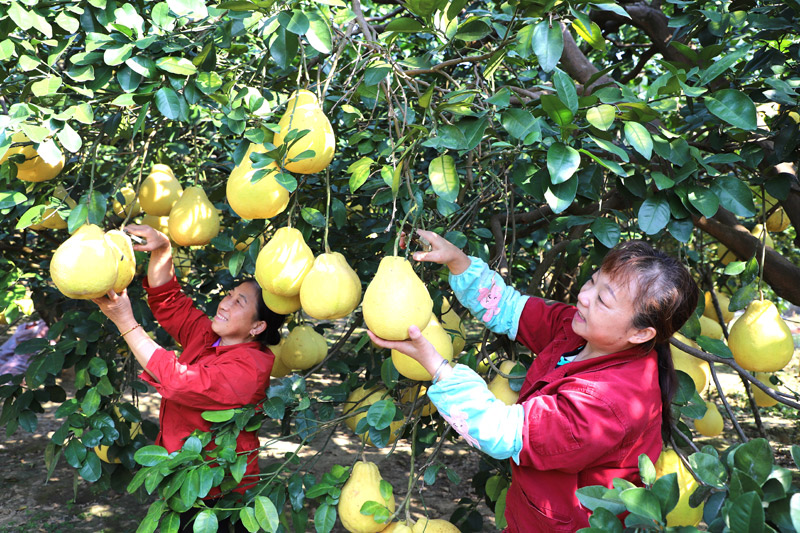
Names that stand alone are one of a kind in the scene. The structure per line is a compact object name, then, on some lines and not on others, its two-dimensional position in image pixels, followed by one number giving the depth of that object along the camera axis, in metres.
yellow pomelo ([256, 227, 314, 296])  1.69
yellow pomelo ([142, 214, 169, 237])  2.59
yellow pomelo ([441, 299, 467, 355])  2.13
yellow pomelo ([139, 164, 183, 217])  2.29
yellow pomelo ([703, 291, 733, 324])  2.79
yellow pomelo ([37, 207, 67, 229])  1.88
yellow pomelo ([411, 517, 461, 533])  1.72
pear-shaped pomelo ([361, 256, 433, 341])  1.43
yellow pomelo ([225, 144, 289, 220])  1.62
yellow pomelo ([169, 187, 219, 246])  2.03
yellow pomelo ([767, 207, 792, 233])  2.80
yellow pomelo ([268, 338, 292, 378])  2.62
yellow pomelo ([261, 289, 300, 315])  1.85
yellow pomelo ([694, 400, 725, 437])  2.56
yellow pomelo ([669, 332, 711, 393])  2.01
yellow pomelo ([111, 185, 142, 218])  2.61
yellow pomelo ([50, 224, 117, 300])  1.58
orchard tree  1.36
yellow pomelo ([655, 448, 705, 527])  1.62
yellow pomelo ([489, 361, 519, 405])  1.79
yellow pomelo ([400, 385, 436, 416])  1.93
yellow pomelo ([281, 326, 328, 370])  2.56
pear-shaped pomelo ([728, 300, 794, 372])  1.87
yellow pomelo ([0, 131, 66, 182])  1.82
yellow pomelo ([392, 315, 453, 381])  1.67
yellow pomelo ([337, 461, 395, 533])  1.72
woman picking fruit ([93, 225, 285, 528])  2.01
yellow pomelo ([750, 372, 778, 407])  2.60
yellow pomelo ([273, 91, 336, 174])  1.53
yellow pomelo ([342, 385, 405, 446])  2.03
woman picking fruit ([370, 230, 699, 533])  1.38
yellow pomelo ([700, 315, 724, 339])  2.43
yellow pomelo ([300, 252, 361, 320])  1.65
